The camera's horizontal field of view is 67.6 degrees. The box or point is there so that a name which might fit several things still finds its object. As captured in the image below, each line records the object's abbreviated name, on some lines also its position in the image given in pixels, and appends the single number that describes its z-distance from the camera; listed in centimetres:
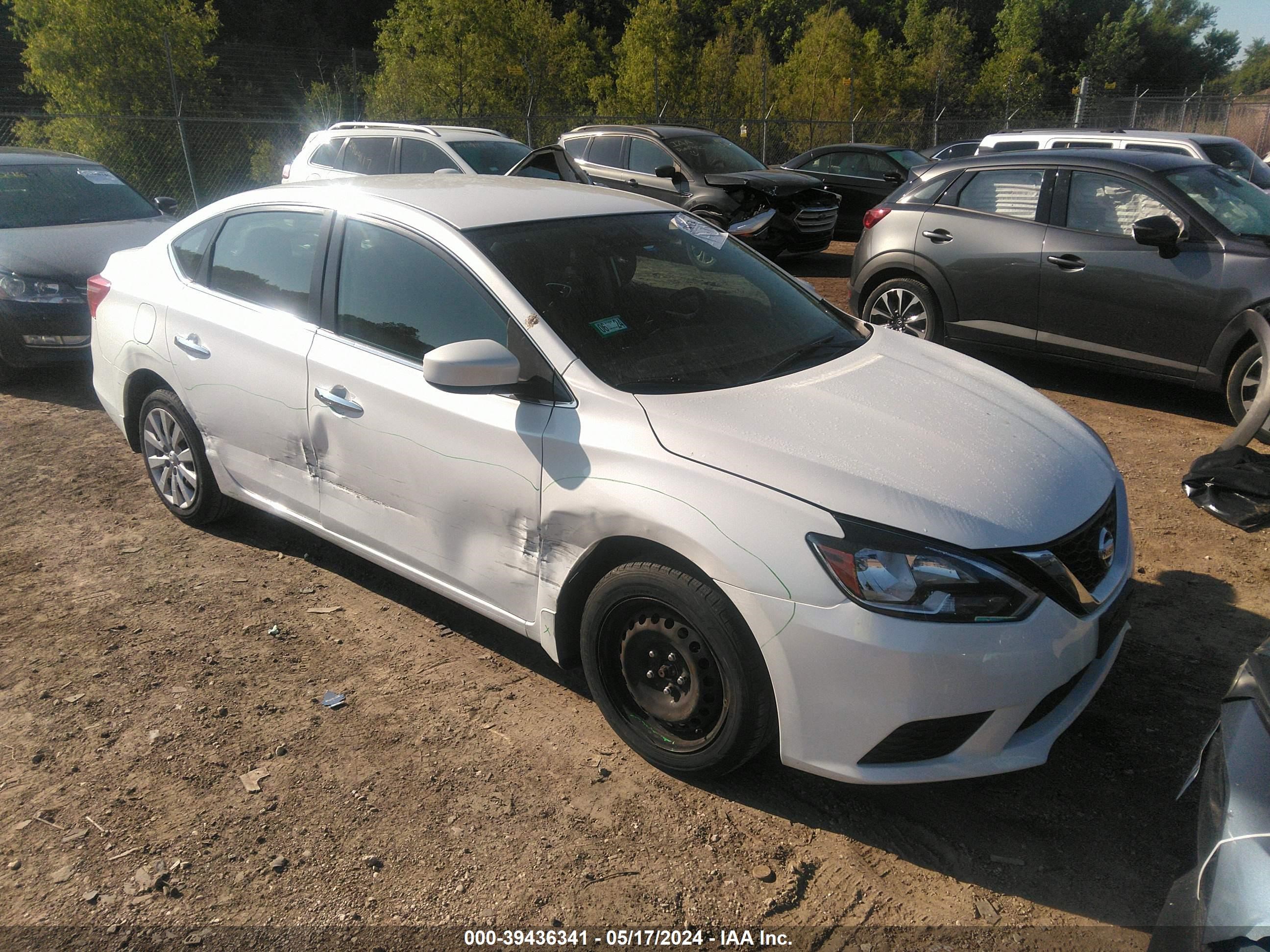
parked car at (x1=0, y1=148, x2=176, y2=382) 707
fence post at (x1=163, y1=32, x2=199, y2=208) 1373
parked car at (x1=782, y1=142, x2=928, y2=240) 1442
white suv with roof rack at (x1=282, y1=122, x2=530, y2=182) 1096
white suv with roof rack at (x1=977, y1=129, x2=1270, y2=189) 959
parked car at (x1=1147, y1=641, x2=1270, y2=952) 156
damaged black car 1188
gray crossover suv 594
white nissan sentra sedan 249
